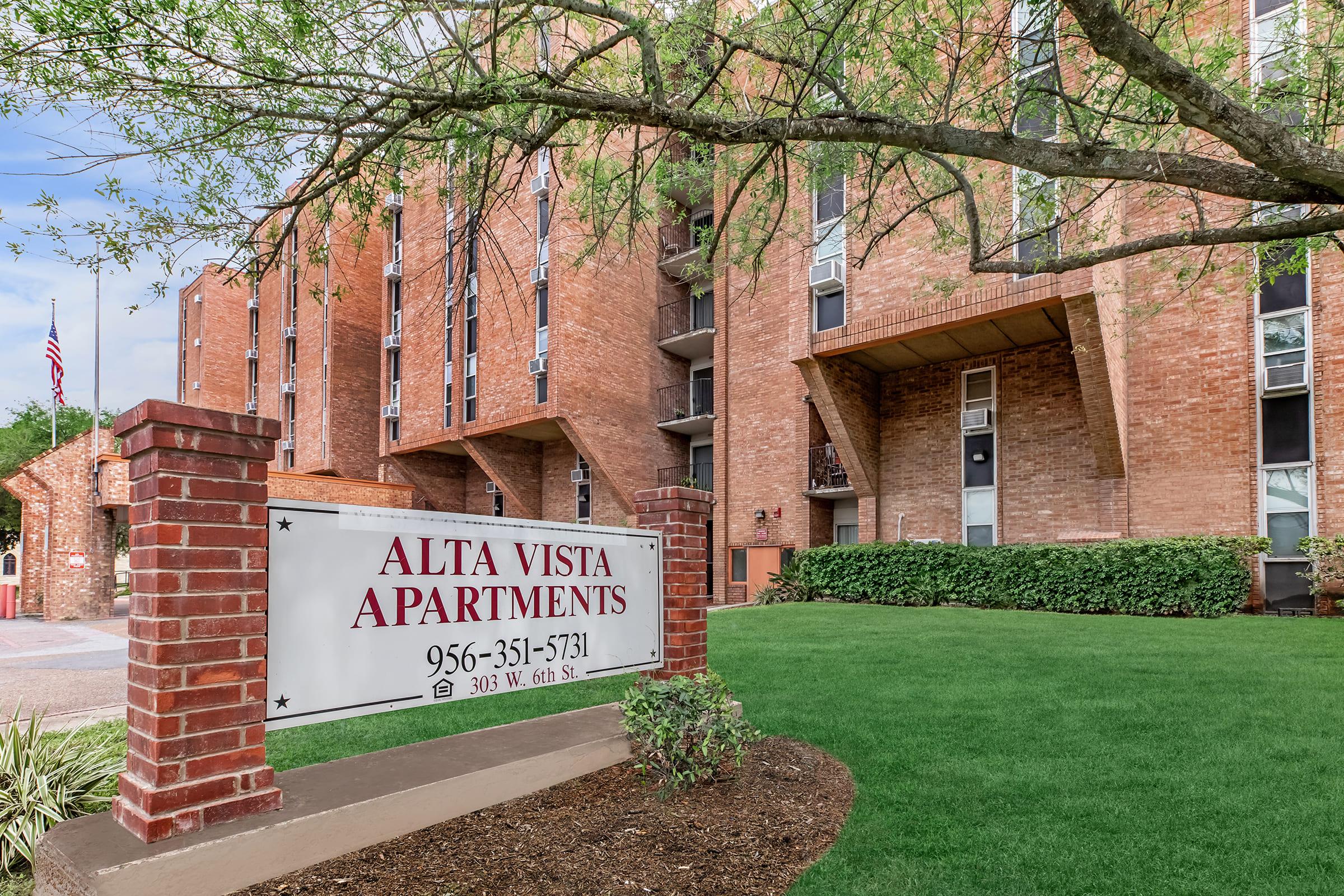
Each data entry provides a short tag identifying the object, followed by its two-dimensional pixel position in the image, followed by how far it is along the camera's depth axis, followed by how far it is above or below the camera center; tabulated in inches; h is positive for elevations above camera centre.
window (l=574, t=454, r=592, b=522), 957.8 -17.2
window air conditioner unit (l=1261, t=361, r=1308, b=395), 535.2 +74.9
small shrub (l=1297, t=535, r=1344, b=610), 499.2 -54.3
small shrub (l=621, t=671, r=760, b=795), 163.6 -55.1
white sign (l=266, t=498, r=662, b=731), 127.3 -24.7
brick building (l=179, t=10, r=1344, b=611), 544.4 +86.3
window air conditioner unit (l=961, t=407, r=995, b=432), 660.1 +57.2
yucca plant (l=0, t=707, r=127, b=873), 133.8 -57.4
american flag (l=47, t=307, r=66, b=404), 762.8 +123.5
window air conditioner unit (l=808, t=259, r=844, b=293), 676.7 +191.3
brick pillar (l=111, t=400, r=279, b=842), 108.1 -20.2
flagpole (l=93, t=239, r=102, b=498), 746.2 +178.5
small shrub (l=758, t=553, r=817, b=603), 687.7 -92.2
